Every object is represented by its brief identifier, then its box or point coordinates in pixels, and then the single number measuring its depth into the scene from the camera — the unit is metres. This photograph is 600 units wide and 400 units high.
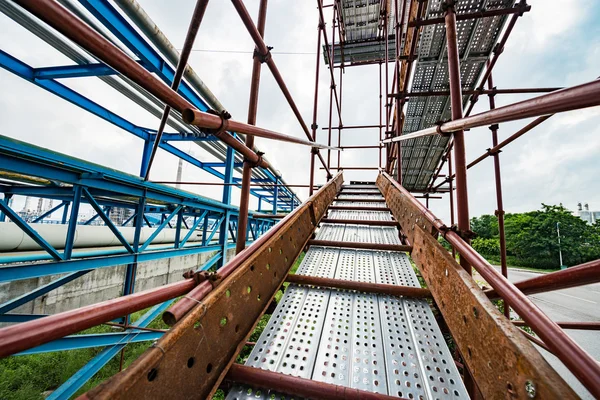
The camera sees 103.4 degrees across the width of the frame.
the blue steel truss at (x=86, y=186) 3.19
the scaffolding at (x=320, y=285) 0.81
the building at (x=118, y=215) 37.92
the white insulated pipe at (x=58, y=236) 5.30
